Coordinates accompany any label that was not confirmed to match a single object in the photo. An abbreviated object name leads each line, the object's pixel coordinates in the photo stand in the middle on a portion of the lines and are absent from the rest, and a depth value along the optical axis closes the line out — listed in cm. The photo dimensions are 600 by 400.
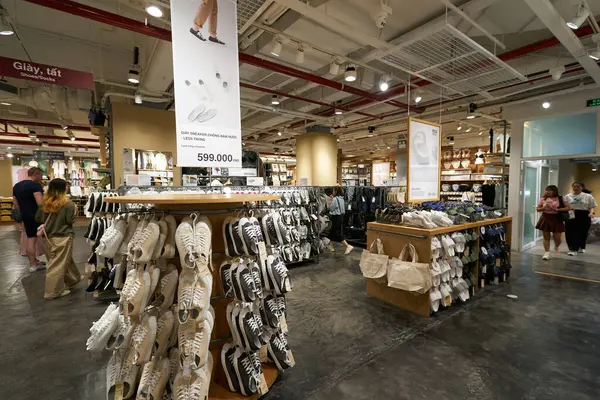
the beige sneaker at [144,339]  159
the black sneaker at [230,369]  191
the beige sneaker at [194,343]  154
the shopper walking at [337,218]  687
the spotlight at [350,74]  456
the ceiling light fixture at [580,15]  308
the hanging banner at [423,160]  376
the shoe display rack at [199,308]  158
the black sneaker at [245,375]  190
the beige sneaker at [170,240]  174
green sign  563
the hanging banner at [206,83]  190
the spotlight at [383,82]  524
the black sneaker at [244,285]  177
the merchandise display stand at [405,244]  327
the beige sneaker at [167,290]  173
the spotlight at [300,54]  403
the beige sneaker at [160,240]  168
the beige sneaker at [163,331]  168
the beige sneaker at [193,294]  152
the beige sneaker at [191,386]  161
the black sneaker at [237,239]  183
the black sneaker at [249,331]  183
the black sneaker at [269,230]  207
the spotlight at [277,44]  374
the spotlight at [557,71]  443
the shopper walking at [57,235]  393
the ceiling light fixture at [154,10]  294
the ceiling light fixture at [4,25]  330
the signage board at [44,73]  343
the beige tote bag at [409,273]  316
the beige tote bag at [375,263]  354
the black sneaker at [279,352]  211
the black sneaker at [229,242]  186
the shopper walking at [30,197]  467
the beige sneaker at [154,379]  165
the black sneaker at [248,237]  181
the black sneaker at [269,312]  199
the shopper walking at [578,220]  616
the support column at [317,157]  959
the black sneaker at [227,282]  182
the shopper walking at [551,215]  603
